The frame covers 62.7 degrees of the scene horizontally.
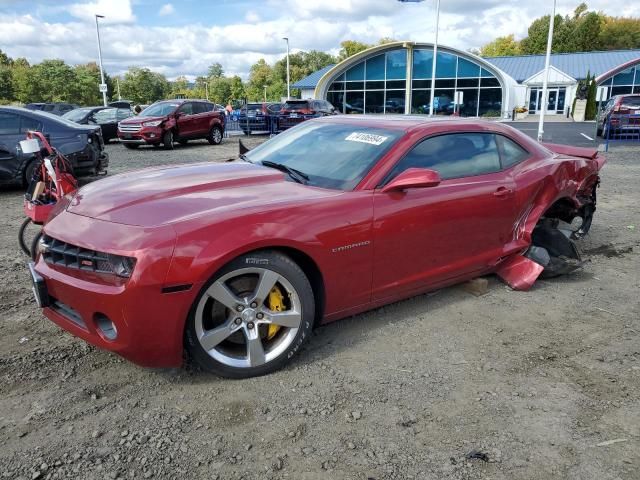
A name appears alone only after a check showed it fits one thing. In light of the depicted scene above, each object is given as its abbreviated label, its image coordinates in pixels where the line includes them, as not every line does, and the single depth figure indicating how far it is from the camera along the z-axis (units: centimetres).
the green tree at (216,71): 11641
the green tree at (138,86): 7675
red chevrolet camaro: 270
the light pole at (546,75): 1996
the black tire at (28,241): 351
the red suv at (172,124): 1709
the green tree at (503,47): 8438
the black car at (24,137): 866
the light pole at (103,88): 3380
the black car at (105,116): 1914
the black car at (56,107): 2625
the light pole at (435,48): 3116
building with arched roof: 4206
